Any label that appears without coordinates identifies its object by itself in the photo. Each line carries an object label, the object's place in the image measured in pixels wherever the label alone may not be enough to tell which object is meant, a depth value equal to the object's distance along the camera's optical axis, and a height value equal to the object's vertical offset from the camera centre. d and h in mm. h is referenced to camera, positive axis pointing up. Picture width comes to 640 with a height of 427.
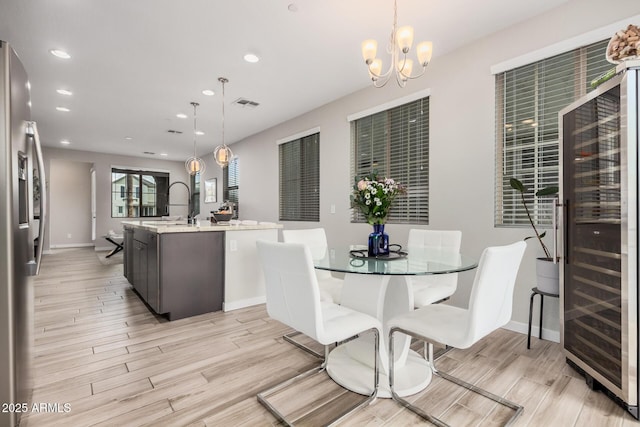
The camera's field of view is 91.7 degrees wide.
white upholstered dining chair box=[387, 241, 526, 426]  1429 -567
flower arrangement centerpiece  2117 +78
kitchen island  3000 -578
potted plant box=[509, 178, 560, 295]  2334 -430
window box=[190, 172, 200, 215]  9359 +672
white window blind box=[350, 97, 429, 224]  3525 +748
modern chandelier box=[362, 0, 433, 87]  1938 +1062
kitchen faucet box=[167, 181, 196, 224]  3690 -87
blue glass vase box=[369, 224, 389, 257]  2221 -227
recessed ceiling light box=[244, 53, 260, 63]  3252 +1642
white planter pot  2334 -496
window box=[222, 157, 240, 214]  7262 +698
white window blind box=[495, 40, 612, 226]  2480 +813
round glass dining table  1810 -619
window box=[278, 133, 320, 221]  5000 +569
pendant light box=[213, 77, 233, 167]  4084 +750
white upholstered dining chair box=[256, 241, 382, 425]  1479 -486
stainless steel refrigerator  1289 -73
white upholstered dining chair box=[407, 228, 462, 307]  2242 -321
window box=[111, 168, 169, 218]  8909 +569
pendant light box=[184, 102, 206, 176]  4598 +695
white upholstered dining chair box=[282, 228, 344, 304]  2310 -334
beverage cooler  1592 -145
